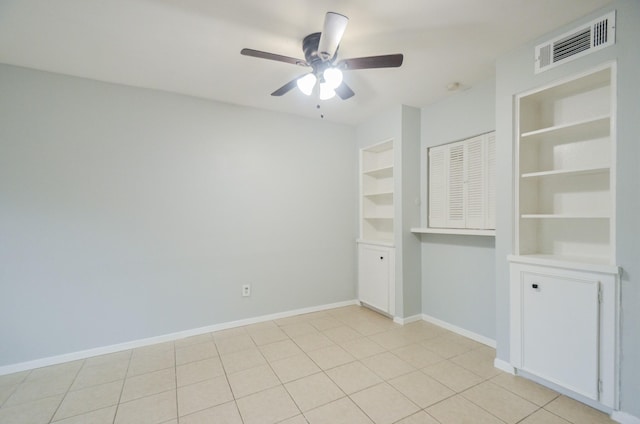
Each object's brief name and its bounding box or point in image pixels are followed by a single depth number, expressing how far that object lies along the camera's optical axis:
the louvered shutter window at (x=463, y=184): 2.76
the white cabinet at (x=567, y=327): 1.72
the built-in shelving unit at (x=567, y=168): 1.92
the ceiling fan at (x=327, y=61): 1.57
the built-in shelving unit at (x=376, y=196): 3.90
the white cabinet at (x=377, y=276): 3.38
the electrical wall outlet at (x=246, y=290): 3.27
